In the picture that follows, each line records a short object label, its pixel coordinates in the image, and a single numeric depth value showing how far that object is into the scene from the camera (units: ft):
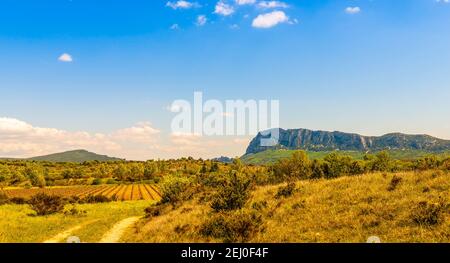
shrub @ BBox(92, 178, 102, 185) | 508.94
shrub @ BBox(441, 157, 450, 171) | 80.52
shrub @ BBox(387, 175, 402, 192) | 72.93
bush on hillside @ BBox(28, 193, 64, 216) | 145.28
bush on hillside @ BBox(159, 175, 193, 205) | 139.56
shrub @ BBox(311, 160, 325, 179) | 160.56
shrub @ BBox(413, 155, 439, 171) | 88.26
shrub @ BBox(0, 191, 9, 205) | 217.85
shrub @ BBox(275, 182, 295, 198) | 88.45
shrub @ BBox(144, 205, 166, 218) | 124.28
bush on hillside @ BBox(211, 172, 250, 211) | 84.64
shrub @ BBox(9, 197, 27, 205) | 219.86
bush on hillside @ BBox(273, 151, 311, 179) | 162.92
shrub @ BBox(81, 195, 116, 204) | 236.43
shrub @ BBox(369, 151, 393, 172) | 232.53
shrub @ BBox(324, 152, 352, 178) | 157.40
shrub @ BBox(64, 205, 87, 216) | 144.77
